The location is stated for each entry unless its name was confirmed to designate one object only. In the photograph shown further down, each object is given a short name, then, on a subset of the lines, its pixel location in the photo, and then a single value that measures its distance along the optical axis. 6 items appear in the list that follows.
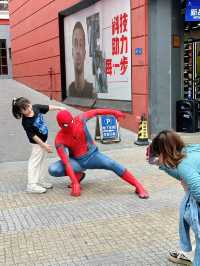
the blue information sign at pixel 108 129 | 8.12
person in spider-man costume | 4.79
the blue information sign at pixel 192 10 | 8.26
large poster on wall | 9.27
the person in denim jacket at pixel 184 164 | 2.29
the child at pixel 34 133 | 4.83
